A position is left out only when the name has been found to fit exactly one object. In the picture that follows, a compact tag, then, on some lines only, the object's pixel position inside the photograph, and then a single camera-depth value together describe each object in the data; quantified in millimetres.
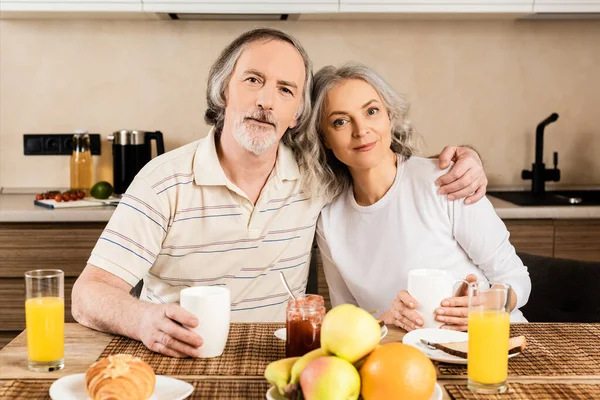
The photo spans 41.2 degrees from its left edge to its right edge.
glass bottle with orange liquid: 3254
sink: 2932
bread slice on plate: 1333
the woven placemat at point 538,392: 1199
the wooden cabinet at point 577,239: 2871
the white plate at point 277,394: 1148
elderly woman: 1919
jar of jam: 1341
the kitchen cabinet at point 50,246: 2828
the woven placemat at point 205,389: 1199
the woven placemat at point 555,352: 1325
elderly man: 1879
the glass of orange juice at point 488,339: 1210
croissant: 1114
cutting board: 2850
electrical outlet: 3334
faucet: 3262
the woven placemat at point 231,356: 1318
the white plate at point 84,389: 1176
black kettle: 3172
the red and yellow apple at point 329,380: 1062
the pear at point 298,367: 1105
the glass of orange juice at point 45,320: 1316
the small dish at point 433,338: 1372
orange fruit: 1104
